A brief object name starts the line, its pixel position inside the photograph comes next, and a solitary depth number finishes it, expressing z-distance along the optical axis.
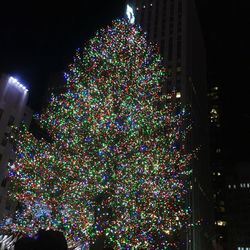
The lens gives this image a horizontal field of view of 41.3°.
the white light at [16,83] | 29.90
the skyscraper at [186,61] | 52.91
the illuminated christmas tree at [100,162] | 14.55
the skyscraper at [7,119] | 28.37
